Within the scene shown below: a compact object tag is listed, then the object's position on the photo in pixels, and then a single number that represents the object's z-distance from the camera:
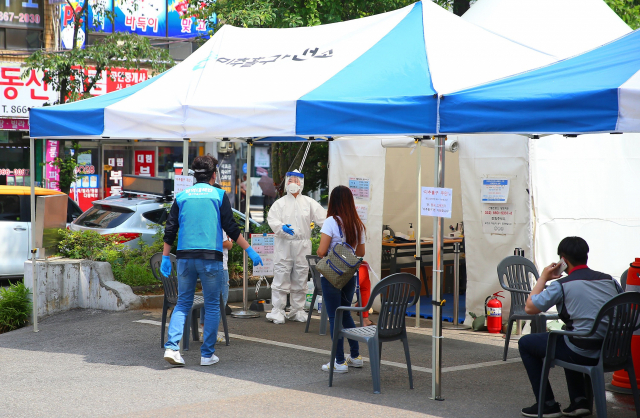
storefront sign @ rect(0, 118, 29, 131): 18.09
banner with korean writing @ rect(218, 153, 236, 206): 22.92
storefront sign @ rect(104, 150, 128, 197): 20.66
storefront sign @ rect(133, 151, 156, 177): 21.38
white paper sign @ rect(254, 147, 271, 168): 27.31
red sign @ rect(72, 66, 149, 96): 18.48
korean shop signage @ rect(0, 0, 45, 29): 18.09
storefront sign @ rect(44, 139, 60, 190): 18.48
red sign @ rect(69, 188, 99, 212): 19.95
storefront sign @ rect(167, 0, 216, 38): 19.89
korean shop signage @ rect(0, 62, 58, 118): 17.53
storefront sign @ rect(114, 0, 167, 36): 19.22
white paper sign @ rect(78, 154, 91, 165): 20.27
